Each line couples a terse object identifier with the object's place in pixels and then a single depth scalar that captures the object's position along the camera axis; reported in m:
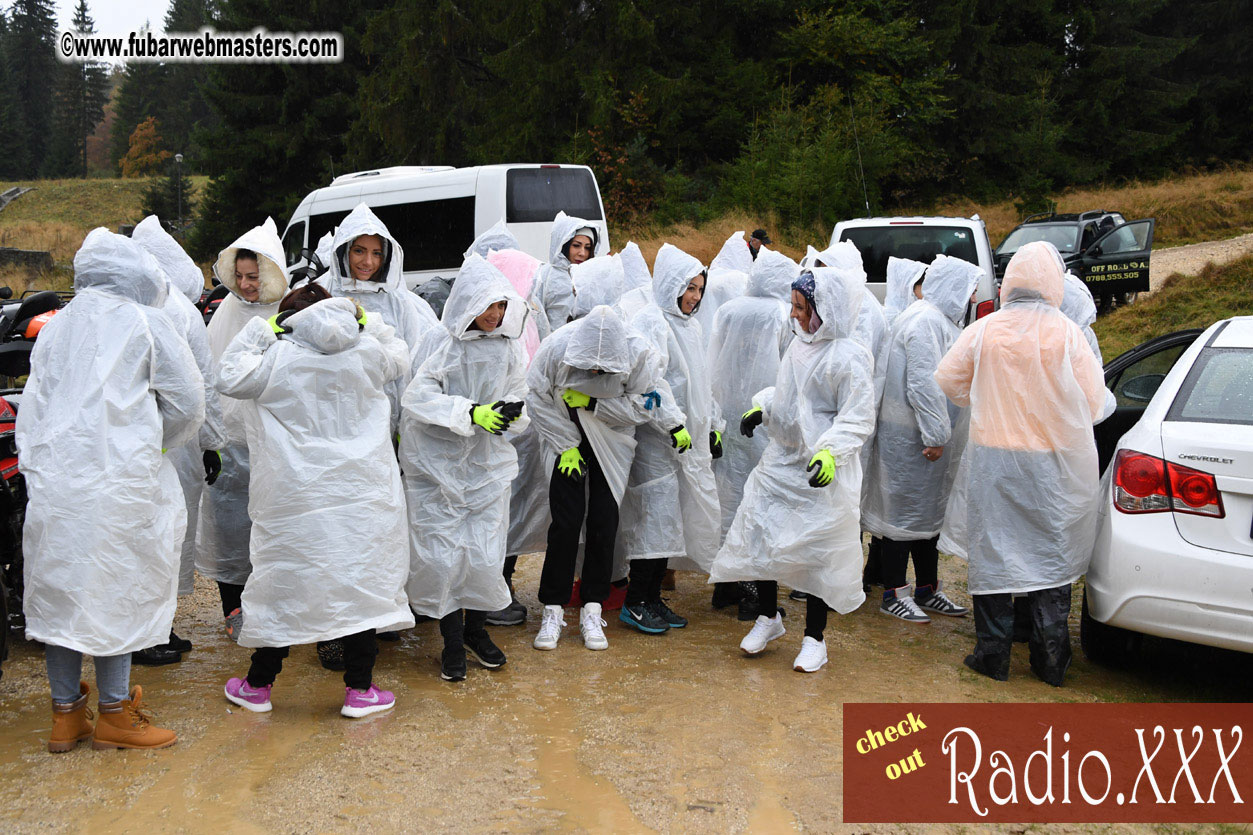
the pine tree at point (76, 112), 64.38
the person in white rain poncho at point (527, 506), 4.94
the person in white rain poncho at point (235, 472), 4.52
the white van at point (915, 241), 9.60
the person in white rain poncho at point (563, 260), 5.60
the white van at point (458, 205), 13.50
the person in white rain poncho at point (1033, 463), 4.15
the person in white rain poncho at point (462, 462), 4.08
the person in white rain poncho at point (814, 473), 4.21
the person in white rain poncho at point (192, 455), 4.21
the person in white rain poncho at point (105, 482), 3.28
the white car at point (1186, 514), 3.64
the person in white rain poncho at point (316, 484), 3.58
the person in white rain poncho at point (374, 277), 4.52
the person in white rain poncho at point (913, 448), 5.00
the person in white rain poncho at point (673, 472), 4.86
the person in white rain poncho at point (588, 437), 4.54
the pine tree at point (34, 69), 66.56
